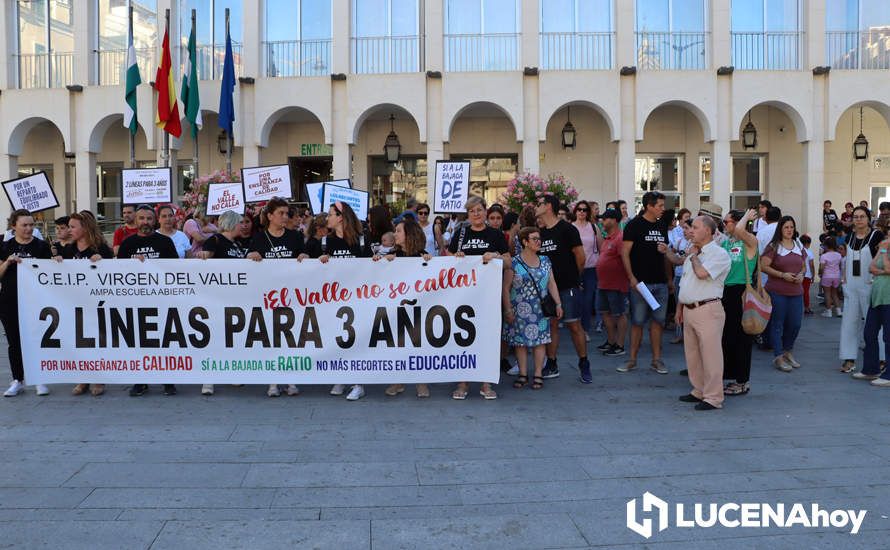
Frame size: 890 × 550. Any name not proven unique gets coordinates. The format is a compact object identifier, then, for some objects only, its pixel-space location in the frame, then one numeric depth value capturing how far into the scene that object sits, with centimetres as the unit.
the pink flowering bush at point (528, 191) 1384
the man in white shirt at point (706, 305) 657
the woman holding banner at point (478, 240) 728
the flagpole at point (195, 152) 1870
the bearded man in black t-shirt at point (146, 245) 740
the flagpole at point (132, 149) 1848
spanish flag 1798
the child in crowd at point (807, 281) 1223
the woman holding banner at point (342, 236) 733
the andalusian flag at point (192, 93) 1852
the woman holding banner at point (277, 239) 741
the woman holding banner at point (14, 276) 732
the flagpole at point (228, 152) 1861
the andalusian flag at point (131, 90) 1817
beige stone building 1911
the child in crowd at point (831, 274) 1314
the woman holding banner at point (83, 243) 744
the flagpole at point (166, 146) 1862
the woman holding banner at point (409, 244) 726
